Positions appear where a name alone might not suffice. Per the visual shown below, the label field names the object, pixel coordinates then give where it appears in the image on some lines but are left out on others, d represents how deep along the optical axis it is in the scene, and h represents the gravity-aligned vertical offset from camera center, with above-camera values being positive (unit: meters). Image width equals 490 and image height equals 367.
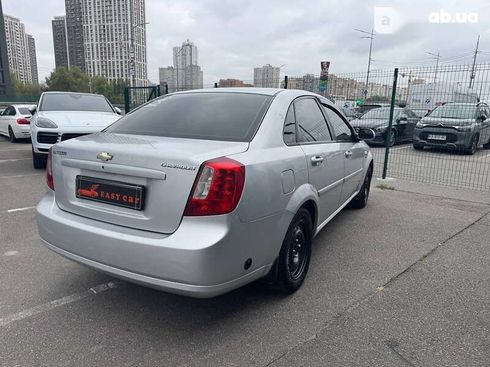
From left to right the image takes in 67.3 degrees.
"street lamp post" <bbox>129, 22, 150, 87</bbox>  26.20 +2.35
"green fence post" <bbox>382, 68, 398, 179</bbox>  6.91 -0.04
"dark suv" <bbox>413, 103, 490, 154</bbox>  10.70 -0.66
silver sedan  2.13 -0.61
